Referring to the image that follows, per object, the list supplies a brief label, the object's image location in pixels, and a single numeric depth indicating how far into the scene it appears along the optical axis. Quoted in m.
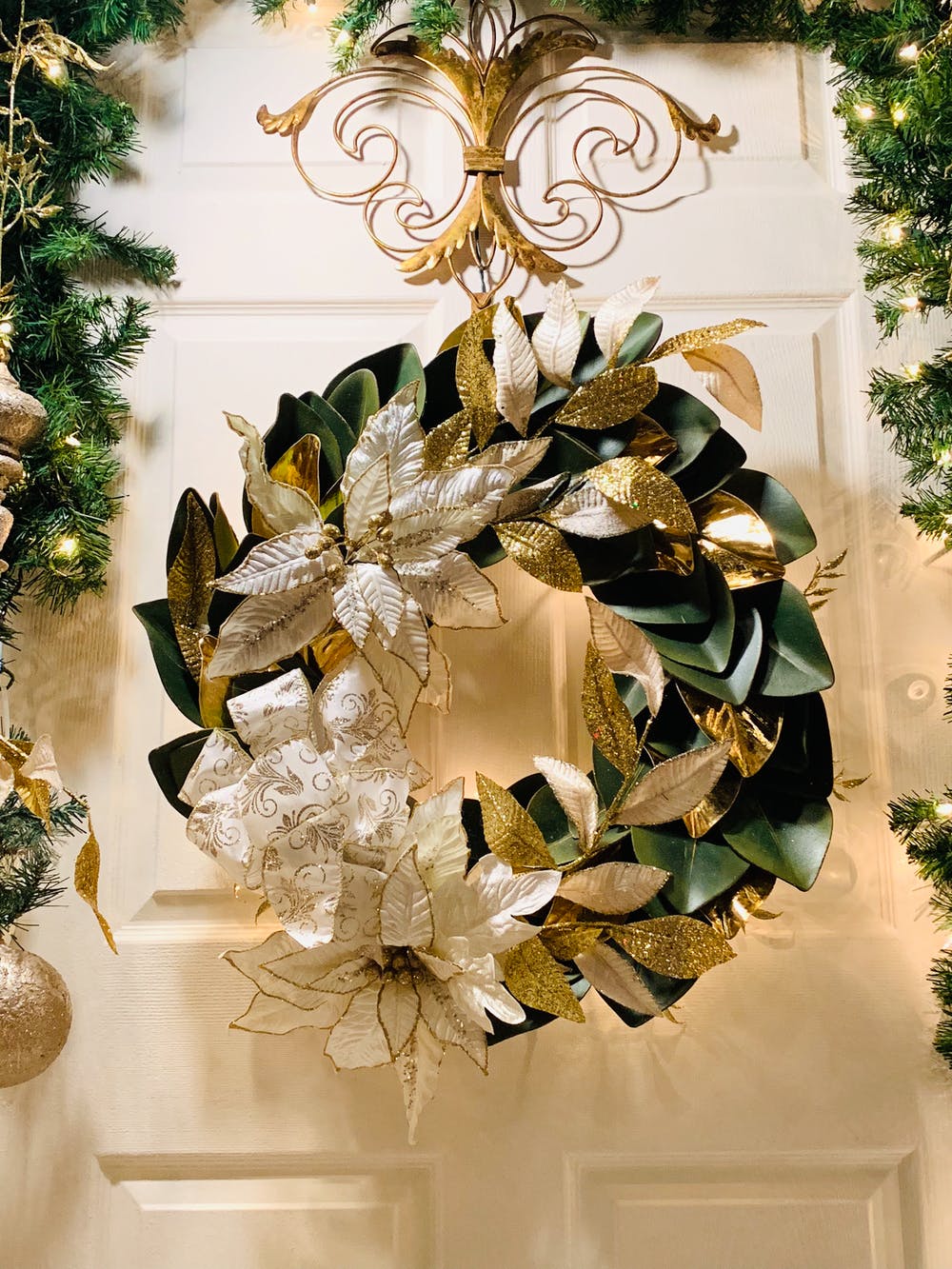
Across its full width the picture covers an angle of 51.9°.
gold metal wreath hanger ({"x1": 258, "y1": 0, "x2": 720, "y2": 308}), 0.92
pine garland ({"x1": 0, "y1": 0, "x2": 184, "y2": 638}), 0.86
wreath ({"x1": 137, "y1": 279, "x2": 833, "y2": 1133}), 0.68
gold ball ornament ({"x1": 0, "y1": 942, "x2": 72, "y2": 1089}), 0.71
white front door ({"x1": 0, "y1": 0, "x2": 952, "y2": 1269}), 0.83
